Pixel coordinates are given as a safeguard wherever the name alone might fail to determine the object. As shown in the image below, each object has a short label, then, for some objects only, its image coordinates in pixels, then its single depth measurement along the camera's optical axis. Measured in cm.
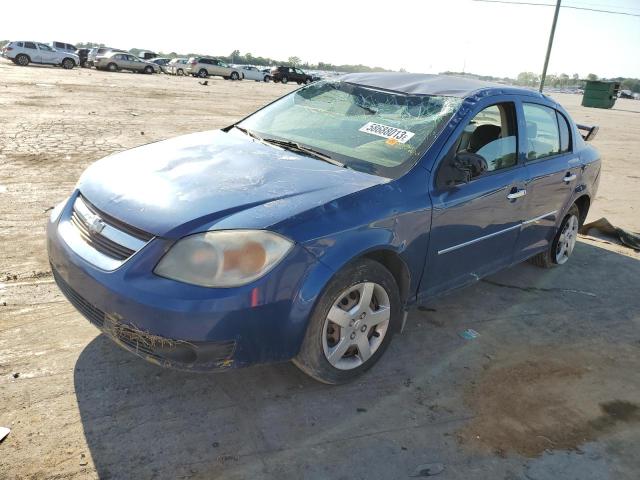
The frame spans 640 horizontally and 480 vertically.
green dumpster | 3675
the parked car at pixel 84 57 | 4081
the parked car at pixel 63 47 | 3494
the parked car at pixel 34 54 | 3328
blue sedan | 237
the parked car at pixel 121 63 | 3769
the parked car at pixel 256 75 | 4678
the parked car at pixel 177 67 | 4472
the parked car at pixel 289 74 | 4472
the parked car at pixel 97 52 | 3833
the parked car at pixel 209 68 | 4272
